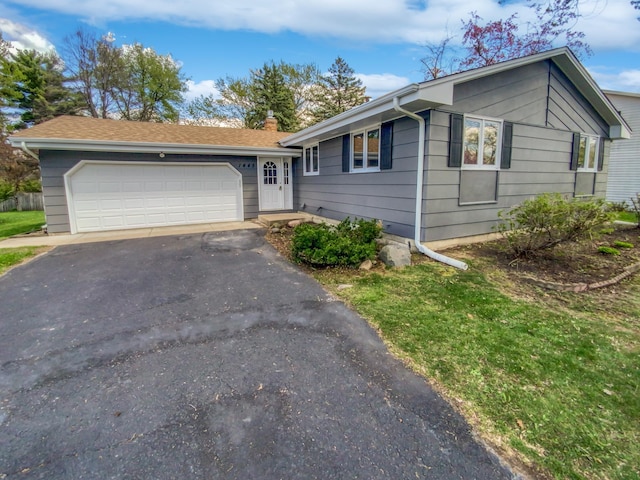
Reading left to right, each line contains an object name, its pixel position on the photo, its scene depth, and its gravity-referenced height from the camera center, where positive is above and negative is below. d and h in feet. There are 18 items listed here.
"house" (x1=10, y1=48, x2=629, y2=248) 19.35 +2.53
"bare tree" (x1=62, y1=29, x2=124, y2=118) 68.44 +27.99
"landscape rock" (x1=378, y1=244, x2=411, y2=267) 17.47 -3.76
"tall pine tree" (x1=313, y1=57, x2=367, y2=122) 78.38 +25.19
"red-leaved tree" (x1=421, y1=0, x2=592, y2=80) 51.34 +25.59
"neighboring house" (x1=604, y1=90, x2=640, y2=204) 40.86 +3.96
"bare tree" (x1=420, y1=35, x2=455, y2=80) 57.16 +23.85
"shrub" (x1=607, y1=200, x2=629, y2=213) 36.52 -2.31
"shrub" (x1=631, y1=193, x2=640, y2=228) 27.25 -2.16
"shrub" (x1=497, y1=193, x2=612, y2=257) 15.46 -1.73
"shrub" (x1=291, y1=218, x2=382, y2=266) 16.83 -3.13
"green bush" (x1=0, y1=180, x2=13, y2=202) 54.28 +0.11
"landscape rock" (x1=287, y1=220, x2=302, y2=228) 28.89 -3.11
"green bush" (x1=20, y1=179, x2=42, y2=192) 62.54 +0.90
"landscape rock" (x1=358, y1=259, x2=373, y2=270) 17.17 -4.18
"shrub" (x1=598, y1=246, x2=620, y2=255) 19.53 -3.97
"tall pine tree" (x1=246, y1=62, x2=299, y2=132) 70.90 +21.01
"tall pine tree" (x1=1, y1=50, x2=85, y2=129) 62.64 +21.59
